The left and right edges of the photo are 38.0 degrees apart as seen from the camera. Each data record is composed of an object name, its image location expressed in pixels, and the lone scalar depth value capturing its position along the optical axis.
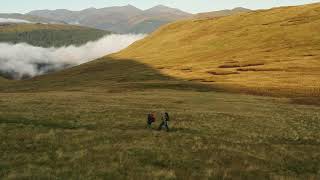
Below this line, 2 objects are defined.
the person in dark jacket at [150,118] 40.12
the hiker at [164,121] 39.34
